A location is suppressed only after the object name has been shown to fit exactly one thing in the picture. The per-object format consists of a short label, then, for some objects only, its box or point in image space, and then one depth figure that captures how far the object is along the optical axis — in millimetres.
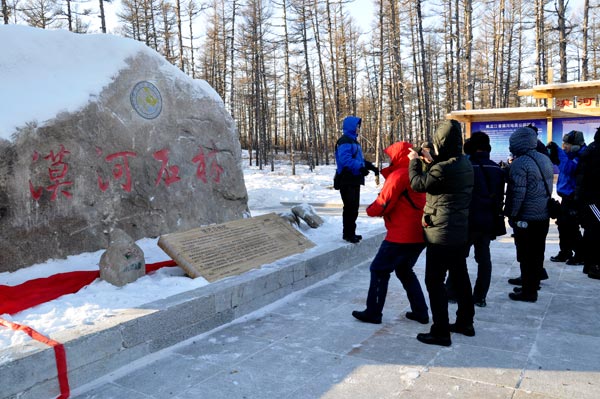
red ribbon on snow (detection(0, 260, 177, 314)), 3496
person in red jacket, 3645
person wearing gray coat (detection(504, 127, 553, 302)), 4336
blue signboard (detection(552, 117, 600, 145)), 12789
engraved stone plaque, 4395
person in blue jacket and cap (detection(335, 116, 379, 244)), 5500
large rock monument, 4410
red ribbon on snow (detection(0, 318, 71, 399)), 2732
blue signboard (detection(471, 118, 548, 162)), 13500
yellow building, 12906
